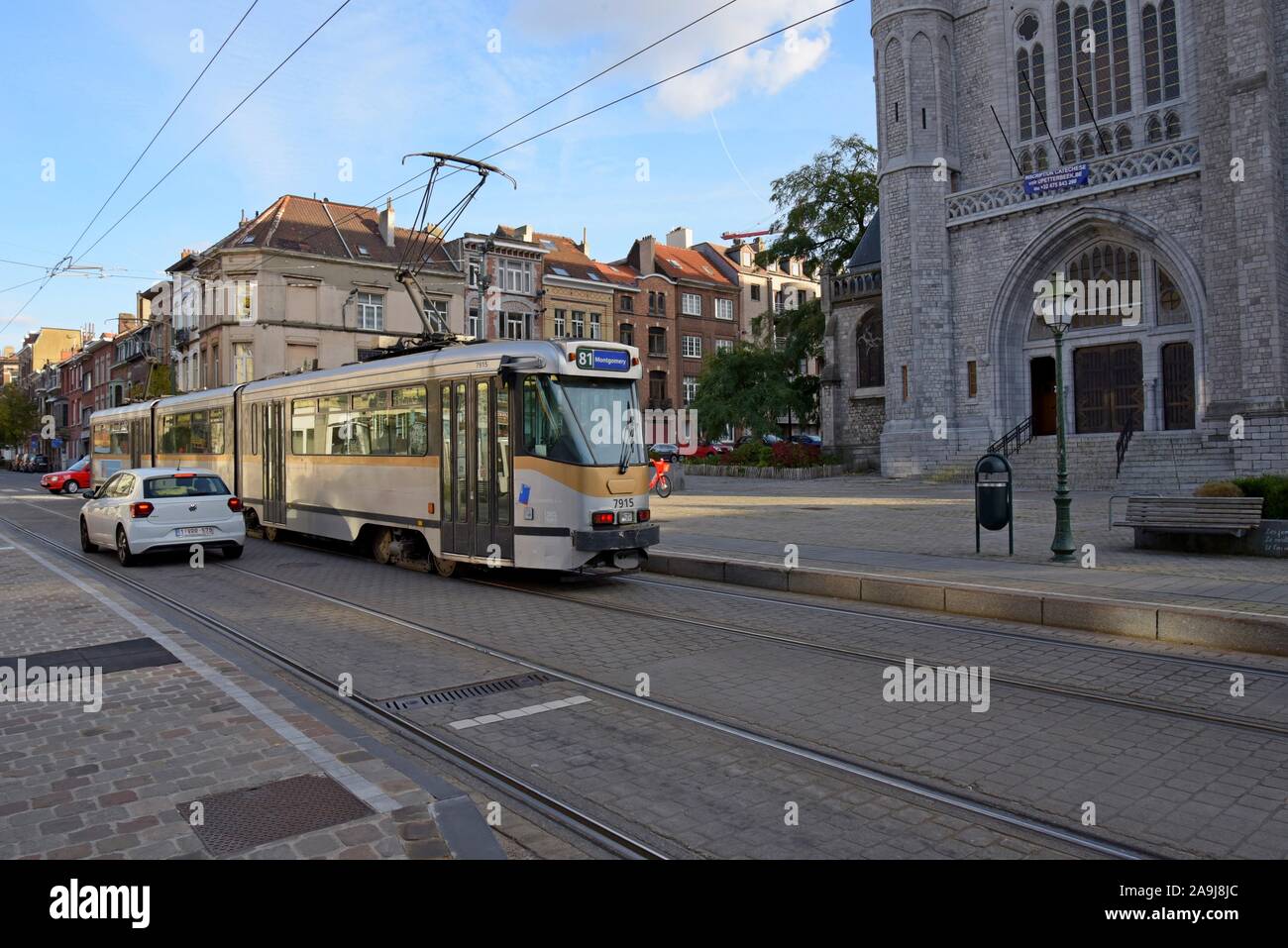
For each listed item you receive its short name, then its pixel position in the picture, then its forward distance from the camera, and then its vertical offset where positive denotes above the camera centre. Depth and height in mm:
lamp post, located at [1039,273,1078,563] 12141 +329
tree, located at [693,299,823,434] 40500 +3731
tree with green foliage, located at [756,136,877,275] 43031 +12525
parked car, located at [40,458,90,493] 38312 +282
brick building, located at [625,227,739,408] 64500 +11563
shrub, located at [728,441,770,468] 35781 +484
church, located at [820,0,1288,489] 25500 +7389
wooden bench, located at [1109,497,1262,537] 12430 -860
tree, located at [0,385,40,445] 87500 +6931
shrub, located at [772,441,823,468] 35188 +385
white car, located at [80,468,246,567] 13789 -446
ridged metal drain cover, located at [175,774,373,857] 3889 -1500
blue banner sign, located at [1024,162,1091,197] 29516 +9147
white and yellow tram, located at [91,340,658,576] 11016 +238
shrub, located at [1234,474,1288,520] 12906 -593
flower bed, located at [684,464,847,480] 34375 -221
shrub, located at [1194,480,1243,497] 13468 -540
